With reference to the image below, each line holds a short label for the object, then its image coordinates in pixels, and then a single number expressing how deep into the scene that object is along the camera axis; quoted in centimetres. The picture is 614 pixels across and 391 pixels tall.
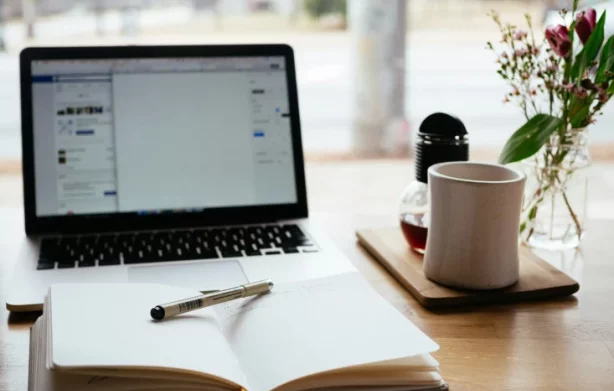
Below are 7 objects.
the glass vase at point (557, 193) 102
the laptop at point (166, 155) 106
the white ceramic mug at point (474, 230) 85
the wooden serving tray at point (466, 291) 88
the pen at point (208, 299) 70
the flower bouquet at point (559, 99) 97
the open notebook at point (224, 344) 61
